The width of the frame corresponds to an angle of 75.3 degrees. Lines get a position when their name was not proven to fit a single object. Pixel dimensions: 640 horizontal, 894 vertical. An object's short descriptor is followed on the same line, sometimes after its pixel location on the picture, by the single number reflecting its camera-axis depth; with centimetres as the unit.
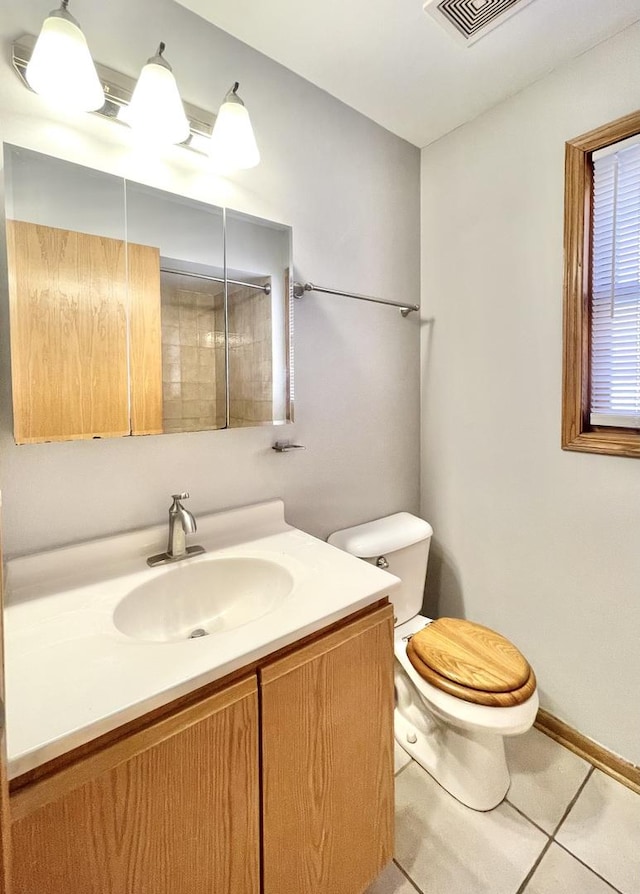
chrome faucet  109
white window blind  128
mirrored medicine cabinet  94
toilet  114
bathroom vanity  59
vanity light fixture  91
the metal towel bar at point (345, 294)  140
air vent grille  109
